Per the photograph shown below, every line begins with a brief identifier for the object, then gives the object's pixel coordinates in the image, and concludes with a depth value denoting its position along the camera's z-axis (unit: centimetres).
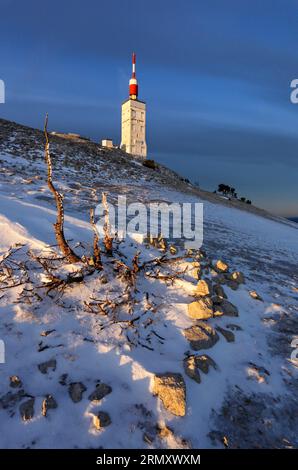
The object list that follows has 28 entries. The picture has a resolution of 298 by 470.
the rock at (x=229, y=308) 400
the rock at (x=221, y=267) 526
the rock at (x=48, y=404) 229
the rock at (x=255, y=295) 464
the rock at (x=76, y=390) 243
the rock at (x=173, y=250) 539
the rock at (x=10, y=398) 233
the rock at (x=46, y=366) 268
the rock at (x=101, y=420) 222
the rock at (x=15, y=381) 251
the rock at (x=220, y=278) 481
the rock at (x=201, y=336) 330
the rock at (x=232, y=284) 483
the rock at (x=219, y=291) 433
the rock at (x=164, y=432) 223
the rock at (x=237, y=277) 508
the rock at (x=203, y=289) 410
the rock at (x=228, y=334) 351
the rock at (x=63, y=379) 258
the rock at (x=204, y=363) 292
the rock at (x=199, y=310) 371
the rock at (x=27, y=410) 224
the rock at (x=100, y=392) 245
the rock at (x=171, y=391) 244
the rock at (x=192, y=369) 279
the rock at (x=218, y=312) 387
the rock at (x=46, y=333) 304
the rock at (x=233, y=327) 373
